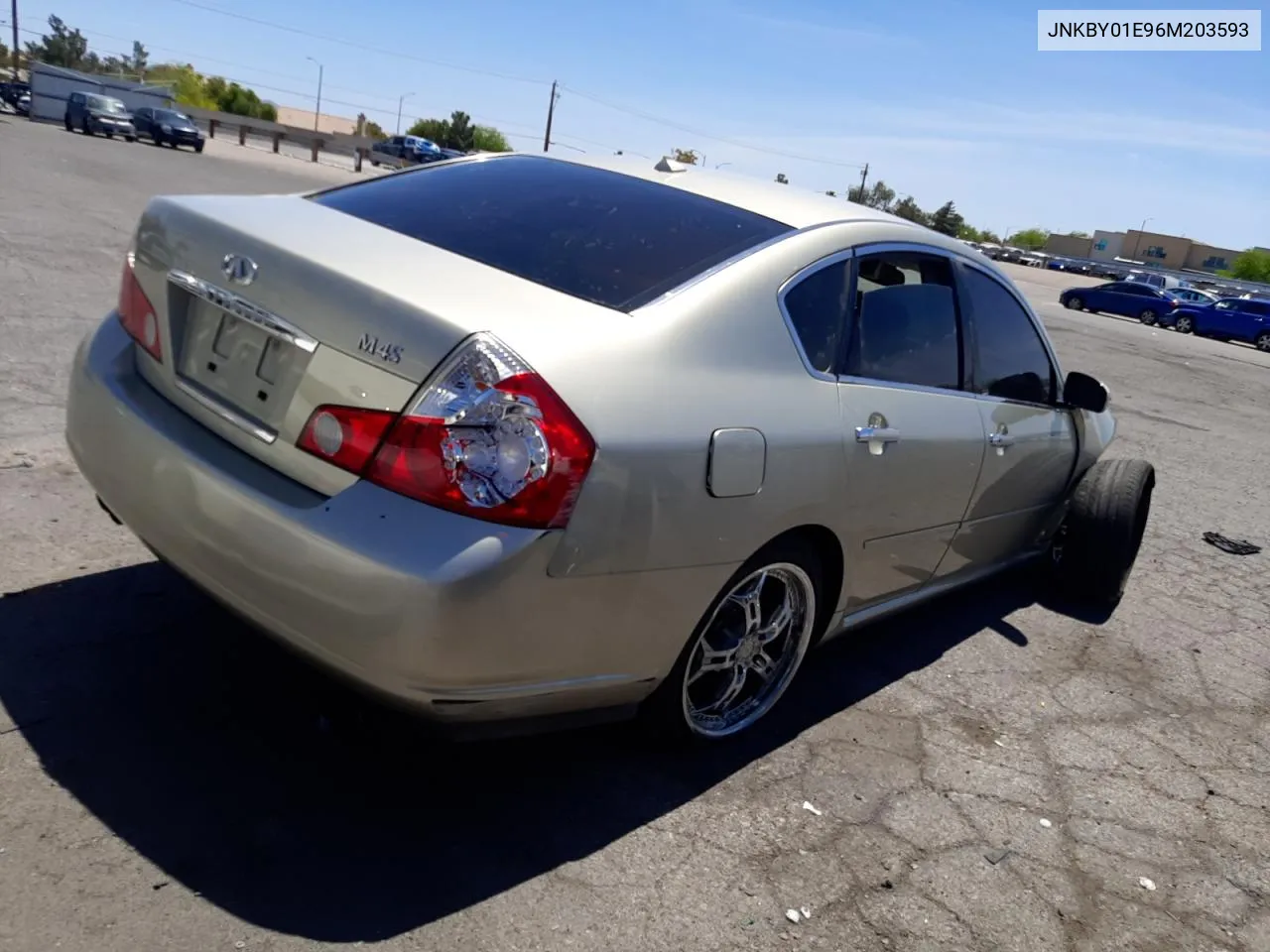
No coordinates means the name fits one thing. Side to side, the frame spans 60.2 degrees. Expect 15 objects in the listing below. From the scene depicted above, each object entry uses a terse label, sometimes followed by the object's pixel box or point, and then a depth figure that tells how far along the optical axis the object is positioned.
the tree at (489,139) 100.88
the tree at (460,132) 97.31
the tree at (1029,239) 141.00
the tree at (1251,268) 106.69
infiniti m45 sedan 2.40
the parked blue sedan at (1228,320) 35.09
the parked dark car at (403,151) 56.28
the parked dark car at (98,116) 39.56
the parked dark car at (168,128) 39.81
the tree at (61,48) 110.75
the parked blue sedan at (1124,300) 37.81
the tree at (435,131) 98.89
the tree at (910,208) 70.06
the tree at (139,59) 130.45
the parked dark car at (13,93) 51.16
